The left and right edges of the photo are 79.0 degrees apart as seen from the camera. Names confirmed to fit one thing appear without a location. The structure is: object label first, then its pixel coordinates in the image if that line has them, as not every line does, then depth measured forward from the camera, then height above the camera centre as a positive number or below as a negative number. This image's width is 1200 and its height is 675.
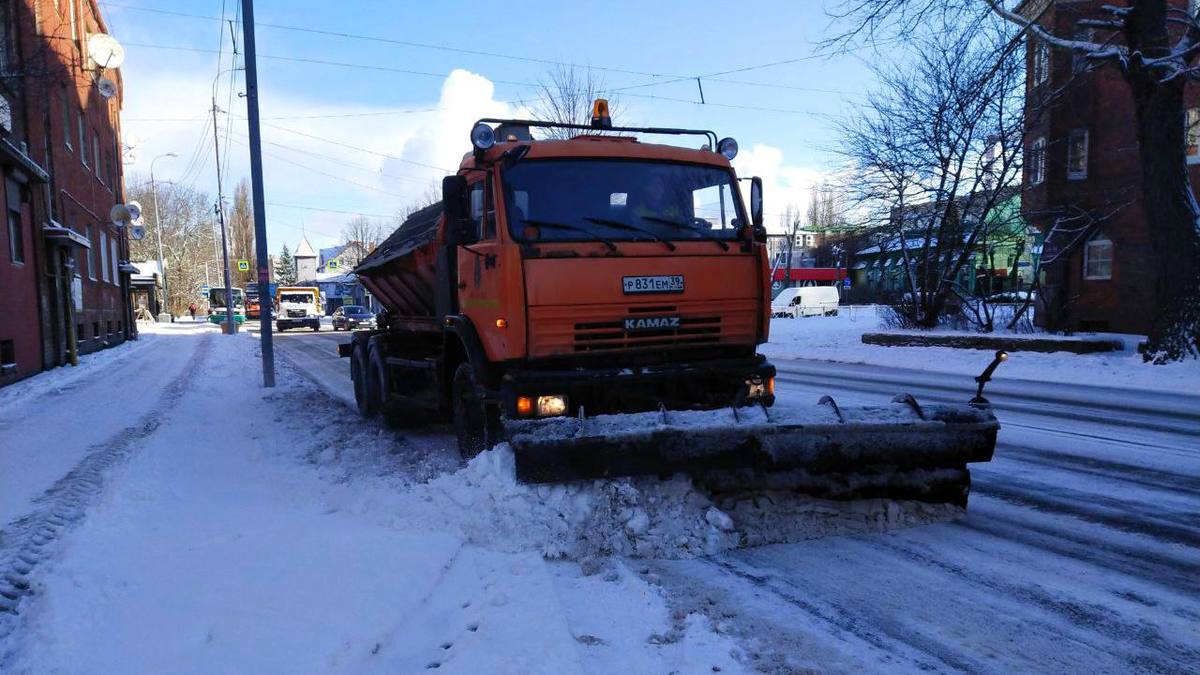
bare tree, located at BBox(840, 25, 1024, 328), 18.27 +2.63
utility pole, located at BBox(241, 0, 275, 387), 13.64 +2.25
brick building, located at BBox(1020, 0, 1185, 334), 21.14 +2.59
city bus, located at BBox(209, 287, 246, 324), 55.84 -0.45
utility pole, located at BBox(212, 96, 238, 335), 36.75 +2.28
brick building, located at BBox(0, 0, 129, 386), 14.32 +2.63
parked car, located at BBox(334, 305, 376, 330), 42.37 -1.29
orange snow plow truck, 4.29 -0.33
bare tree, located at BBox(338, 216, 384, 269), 73.88 +5.43
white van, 45.16 -0.86
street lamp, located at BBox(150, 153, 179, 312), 54.16 +4.90
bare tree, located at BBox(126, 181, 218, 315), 70.56 +6.14
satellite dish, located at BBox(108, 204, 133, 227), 26.66 +3.16
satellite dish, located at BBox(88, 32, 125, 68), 23.47 +8.10
